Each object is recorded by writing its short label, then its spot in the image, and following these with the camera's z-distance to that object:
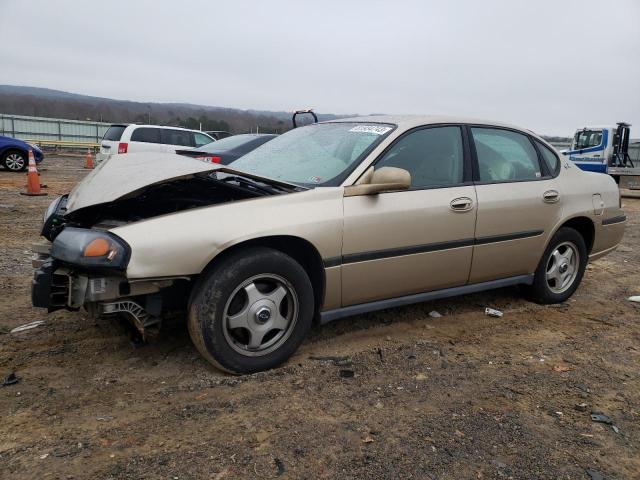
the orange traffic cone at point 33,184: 10.15
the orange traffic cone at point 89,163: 19.20
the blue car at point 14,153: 14.13
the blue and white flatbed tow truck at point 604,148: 18.31
